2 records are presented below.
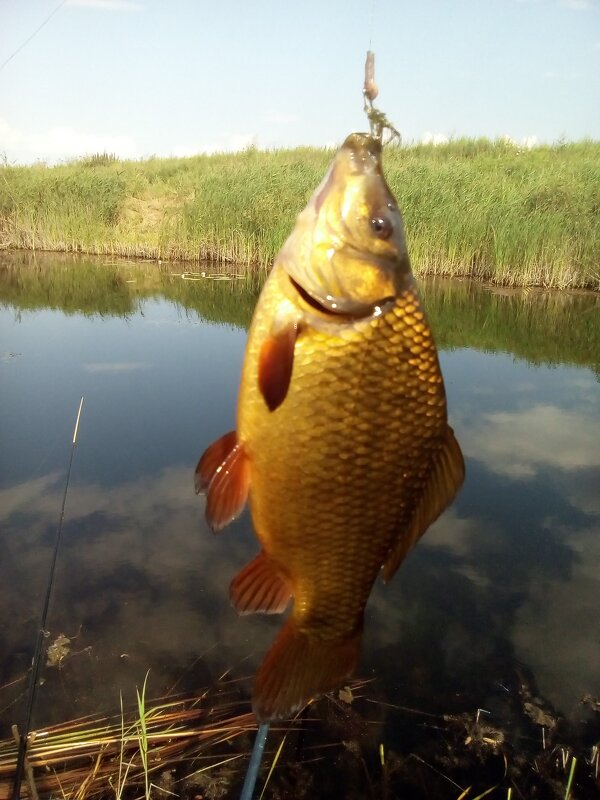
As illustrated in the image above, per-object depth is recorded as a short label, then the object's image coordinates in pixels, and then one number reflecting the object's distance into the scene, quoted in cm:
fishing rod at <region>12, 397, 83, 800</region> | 36
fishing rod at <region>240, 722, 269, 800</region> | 32
